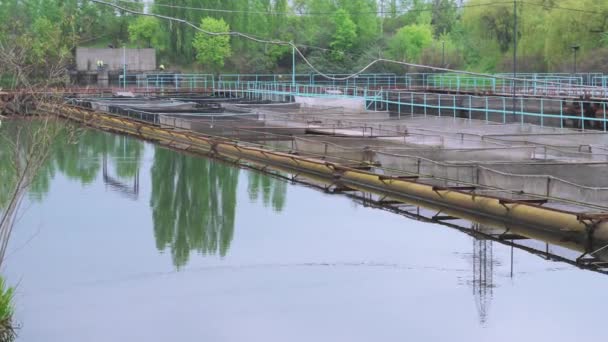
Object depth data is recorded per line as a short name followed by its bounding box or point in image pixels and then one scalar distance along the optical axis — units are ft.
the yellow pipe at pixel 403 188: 47.65
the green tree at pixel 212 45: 265.21
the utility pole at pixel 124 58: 232.65
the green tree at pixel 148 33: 287.89
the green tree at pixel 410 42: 271.28
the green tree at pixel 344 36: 262.00
